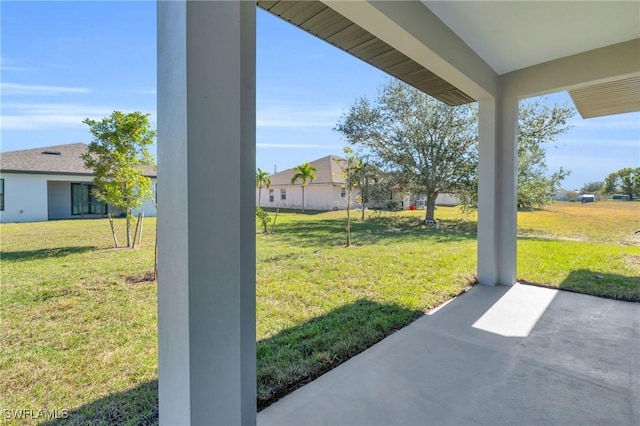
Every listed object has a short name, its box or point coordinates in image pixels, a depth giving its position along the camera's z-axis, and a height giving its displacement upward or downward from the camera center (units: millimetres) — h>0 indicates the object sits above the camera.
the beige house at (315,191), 18109 +1166
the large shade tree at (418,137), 11023 +2687
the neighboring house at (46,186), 8172 +722
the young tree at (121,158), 5094 +923
